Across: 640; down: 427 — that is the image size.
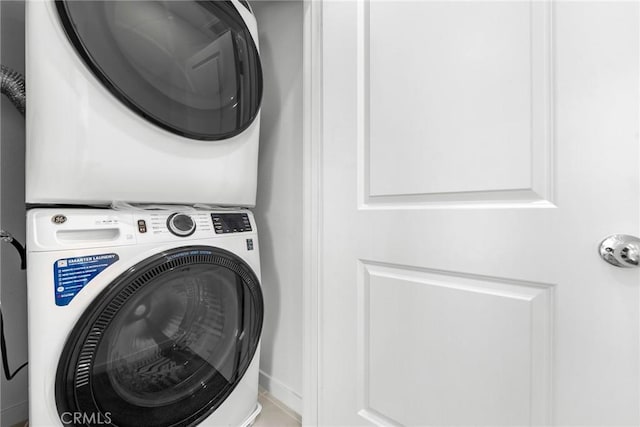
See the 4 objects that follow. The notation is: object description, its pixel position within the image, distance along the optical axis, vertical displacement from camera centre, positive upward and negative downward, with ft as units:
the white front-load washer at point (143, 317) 2.08 -0.96
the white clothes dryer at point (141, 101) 2.09 +1.00
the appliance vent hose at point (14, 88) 2.62 +1.20
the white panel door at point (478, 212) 1.83 +0.00
